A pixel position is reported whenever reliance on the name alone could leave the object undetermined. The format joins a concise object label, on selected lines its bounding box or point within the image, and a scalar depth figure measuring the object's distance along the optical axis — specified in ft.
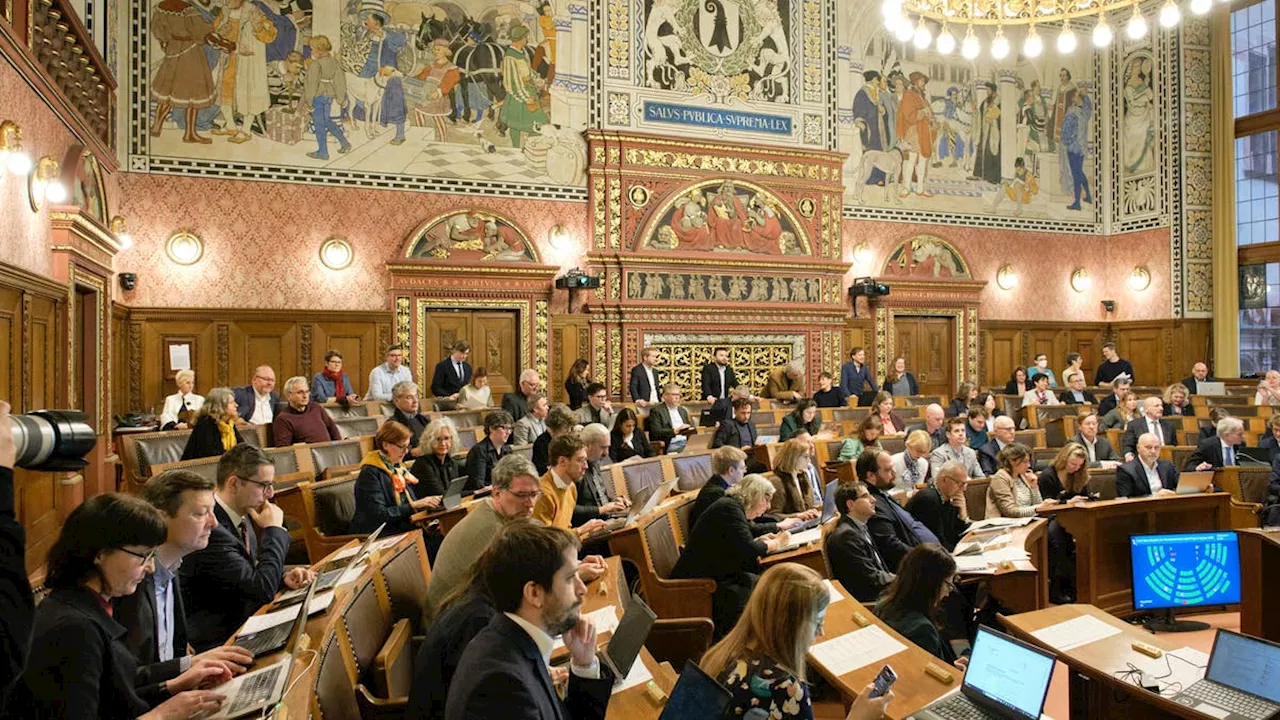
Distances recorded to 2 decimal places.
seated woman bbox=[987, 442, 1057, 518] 23.44
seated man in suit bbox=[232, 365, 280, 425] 28.37
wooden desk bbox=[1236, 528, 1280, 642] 19.38
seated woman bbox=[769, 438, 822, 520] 22.72
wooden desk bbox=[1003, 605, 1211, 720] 12.41
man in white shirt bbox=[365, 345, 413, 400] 37.60
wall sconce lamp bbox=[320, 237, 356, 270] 41.93
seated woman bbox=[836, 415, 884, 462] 28.99
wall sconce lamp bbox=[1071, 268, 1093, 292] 59.26
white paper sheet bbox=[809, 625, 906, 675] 11.62
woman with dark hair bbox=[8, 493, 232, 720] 7.34
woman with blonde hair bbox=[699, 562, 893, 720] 9.48
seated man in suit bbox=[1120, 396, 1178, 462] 32.55
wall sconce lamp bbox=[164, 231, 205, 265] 39.34
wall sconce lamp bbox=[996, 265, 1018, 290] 57.21
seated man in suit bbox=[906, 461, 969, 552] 21.21
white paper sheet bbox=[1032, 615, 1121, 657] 13.23
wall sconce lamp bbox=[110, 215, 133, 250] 36.40
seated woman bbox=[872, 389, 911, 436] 34.09
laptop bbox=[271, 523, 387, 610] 12.00
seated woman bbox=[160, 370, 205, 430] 31.68
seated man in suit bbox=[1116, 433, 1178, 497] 25.43
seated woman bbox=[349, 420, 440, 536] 18.40
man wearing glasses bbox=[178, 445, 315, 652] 12.14
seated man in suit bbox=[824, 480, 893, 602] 16.70
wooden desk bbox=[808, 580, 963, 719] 10.62
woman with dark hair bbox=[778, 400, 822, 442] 33.73
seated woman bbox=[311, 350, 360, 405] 35.53
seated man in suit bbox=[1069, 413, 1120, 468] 29.94
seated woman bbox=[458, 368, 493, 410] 36.78
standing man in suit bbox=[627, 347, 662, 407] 43.24
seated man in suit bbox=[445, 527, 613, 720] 7.30
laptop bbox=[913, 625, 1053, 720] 10.30
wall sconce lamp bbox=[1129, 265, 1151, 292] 57.41
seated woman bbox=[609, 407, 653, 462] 30.25
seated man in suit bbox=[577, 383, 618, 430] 33.81
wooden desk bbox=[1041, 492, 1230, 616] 22.44
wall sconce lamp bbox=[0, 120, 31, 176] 21.50
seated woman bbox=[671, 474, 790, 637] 17.24
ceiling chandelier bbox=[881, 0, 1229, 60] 29.89
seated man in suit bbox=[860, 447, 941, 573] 18.57
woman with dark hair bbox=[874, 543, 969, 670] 13.25
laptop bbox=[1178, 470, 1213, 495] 24.76
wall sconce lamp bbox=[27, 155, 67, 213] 24.35
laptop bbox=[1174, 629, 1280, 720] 11.19
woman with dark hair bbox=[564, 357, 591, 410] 37.65
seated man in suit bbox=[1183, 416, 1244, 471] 29.30
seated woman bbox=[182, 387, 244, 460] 22.72
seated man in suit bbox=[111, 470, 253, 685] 9.67
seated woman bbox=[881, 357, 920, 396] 47.24
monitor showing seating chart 18.85
